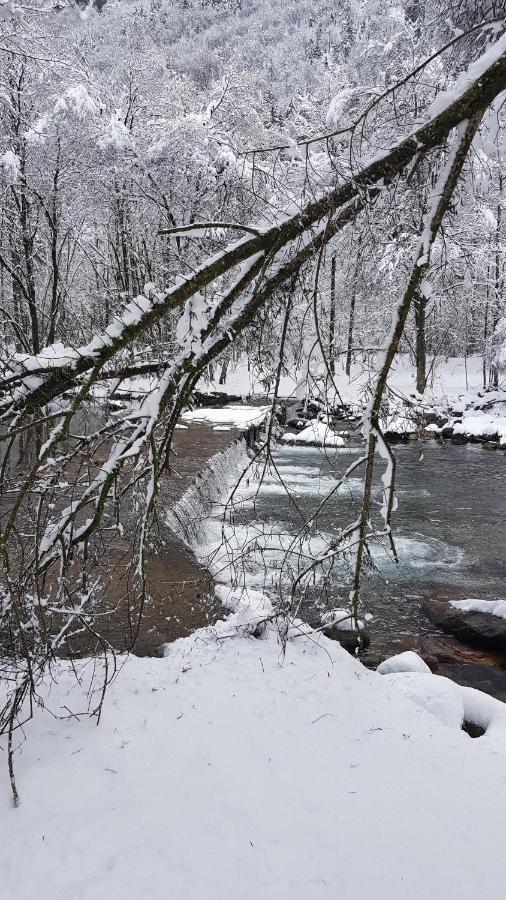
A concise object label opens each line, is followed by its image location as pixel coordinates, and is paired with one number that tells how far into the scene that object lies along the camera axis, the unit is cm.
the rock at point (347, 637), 685
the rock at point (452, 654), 705
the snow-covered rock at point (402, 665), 615
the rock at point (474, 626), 735
